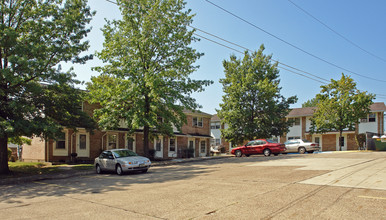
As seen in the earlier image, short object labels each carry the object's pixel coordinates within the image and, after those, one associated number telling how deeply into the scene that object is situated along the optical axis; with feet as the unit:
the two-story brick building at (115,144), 79.87
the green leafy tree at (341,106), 118.32
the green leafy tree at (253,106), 115.24
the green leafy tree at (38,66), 48.55
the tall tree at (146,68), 76.38
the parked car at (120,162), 53.83
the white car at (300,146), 99.40
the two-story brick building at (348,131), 141.08
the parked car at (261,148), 87.86
